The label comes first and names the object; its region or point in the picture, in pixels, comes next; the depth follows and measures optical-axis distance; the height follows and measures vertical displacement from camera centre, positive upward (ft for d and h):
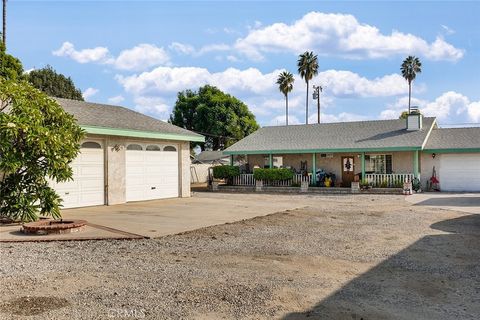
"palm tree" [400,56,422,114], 173.37 +39.69
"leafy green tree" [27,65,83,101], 140.67 +28.95
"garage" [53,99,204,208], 53.16 +1.96
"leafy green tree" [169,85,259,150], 160.66 +20.73
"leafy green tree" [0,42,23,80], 69.67 +18.33
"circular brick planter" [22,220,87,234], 33.24 -3.90
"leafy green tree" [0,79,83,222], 29.76 +1.88
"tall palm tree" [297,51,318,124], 167.32 +39.50
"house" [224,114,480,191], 82.07 +3.92
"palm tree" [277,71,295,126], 173.37 +34.49
